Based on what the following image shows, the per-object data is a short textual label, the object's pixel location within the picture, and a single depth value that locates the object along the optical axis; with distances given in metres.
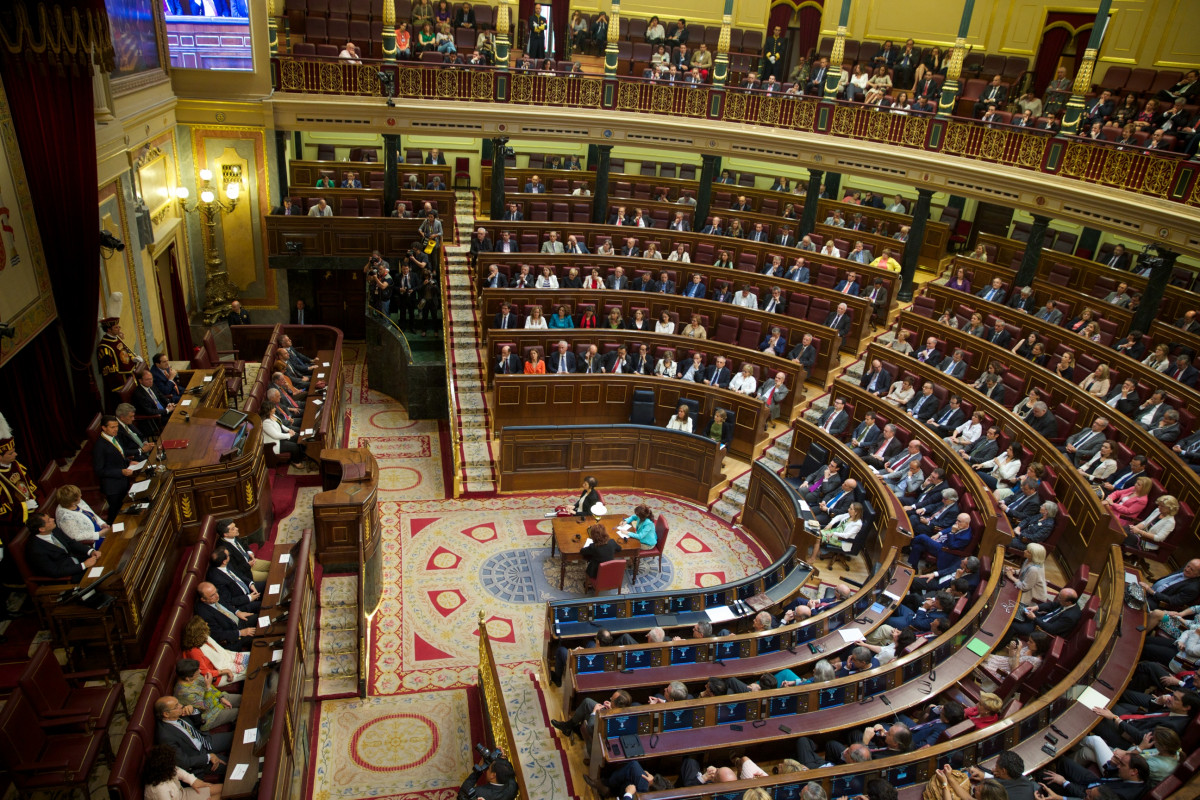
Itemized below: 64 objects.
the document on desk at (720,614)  7.76
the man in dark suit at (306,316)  15.24
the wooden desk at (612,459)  11.23
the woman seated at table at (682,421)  11.54
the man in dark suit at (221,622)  6.45
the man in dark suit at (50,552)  6.08
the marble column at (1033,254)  13.30
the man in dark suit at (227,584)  6.83
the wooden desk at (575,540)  9.31
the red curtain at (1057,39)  16.80
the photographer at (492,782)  6.08
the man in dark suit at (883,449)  10.58
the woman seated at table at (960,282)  14.22
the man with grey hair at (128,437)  7.84
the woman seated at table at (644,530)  9.49
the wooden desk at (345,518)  8.17
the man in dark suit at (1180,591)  7.47
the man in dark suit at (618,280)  13.97
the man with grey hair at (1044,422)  10.55
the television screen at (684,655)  7.20
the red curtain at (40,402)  7.45
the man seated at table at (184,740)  5.29
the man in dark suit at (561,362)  12.13
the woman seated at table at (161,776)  4.88
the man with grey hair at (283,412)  9.73
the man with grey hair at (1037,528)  8.87
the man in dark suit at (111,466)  7.13
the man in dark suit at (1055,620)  7.37
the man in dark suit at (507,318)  12.85
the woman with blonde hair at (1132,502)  8.94
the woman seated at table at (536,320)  12.69
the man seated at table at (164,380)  9.37
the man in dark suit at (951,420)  11.04
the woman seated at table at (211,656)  6.02
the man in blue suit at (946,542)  8.83
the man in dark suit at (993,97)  14.98
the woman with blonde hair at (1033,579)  7.85
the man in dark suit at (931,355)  12.37
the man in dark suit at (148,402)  8.80
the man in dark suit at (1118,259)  14.31
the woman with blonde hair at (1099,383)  10.93
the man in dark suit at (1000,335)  12.40
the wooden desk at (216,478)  7.62
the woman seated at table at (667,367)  12.38
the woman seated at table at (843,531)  9.42
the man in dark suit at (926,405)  11.25
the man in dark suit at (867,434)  10.82
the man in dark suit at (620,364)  12.38
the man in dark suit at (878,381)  11.88
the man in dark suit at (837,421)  11.45
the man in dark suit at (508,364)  11.95
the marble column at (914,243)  14.72
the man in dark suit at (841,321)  13.23
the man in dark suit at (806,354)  12.62
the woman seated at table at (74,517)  6.30
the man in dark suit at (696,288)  14.17
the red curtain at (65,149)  7.34
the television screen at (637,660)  7.06
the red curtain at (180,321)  12.62
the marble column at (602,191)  16.44
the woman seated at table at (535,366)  11.99
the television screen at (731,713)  6.31
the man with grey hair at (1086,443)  10.02
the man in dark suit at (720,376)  12.21
